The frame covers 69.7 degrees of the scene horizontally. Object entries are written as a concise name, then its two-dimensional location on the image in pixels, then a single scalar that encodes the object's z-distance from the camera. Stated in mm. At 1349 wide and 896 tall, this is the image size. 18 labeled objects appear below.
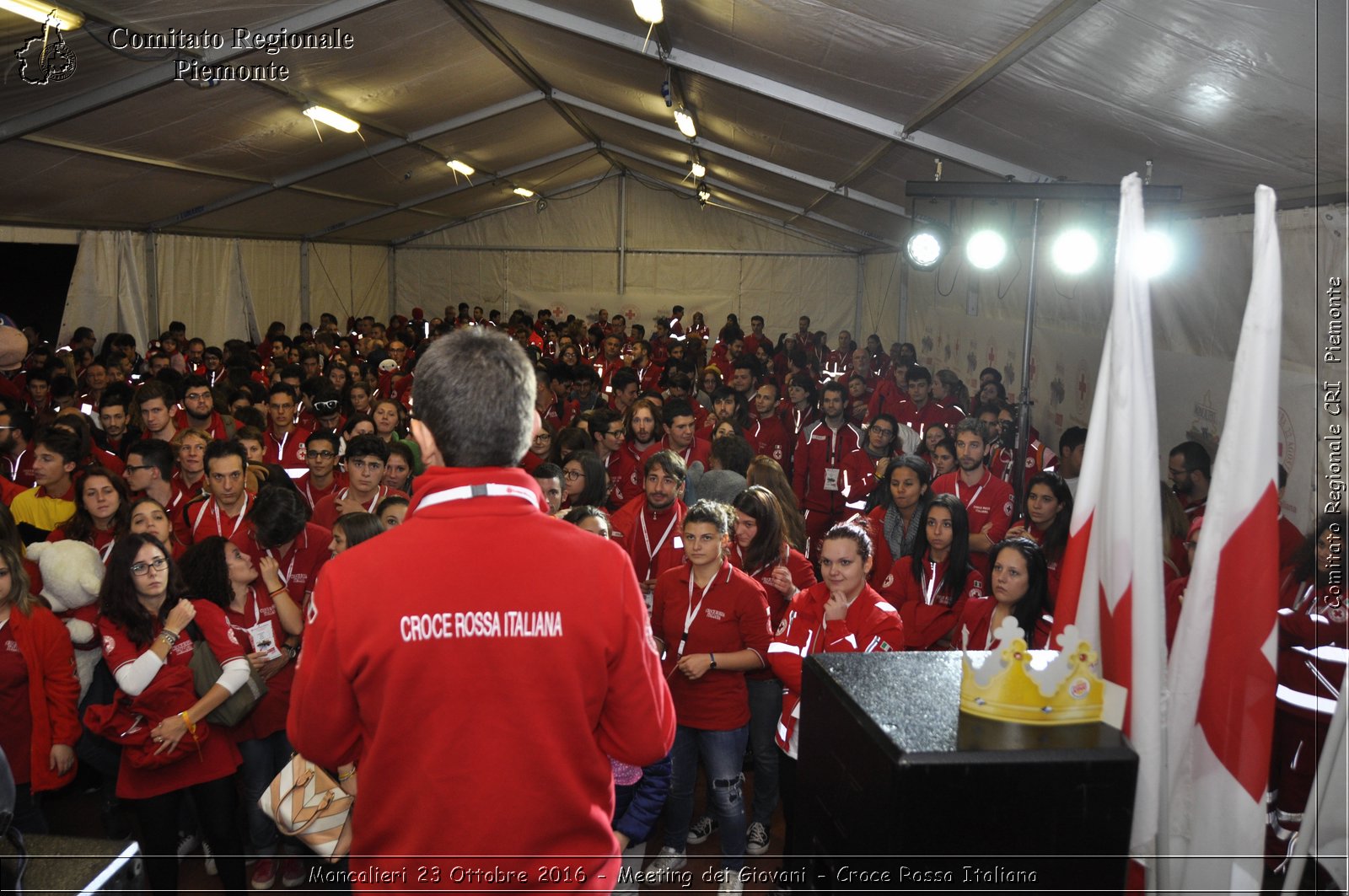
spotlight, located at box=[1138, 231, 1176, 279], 6102
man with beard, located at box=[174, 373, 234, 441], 6695
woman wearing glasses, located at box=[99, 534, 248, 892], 3281
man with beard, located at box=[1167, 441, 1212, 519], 5250
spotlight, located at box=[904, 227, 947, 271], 6781
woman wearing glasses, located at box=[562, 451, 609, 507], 5379
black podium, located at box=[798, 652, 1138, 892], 1244
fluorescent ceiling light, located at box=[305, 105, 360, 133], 9219
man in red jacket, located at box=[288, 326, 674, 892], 1444
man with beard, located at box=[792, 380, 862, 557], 7273
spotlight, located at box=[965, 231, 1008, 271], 6466
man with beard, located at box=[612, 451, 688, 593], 4934
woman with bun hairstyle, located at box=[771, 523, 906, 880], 3596
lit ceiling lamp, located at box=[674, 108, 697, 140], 9504
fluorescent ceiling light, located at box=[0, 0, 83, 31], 5613
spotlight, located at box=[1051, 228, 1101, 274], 6105
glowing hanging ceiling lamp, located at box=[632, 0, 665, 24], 5854
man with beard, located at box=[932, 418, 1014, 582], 5703
